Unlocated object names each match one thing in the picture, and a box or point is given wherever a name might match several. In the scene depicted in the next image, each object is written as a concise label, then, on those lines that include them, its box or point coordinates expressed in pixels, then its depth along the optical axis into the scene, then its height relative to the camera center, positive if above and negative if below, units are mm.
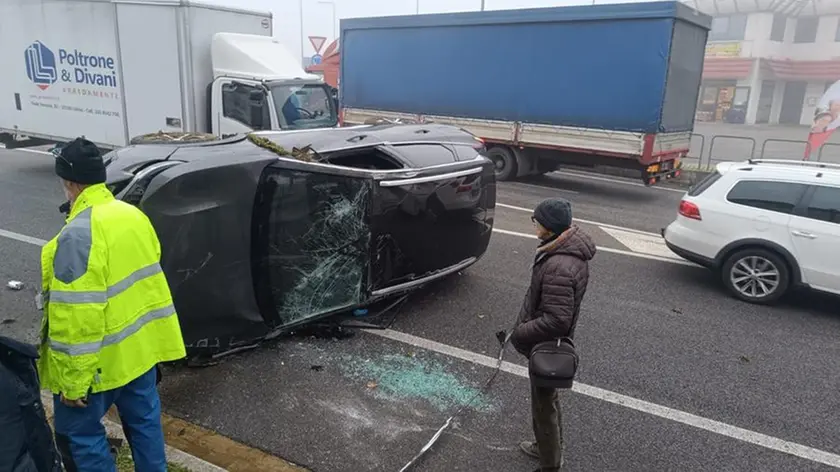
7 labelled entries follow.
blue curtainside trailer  11117 +337
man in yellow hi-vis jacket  2602 -1070
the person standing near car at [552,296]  3244 -1067
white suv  6125 -1302
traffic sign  22969 +1744
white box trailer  9711 +238
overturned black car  4324 -1047
